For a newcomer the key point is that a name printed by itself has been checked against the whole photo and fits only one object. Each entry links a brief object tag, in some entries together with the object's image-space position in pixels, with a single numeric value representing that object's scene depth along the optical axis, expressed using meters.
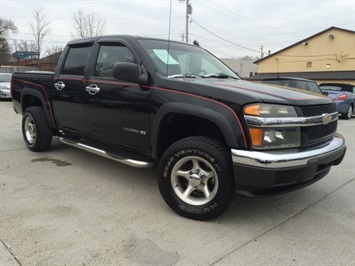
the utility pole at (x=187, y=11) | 26.67
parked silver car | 15.29
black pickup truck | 2.85
